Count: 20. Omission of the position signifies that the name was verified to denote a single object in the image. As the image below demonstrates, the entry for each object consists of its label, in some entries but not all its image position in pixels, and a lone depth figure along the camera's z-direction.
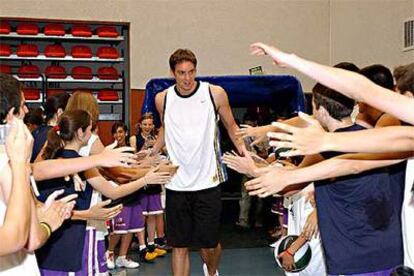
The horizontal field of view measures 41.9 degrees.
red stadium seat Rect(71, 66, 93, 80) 10.68
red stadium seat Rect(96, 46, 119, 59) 10.76
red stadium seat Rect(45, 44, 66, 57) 10.58
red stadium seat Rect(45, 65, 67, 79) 10.51
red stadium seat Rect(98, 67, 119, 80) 10.74
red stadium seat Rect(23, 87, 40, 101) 10.19
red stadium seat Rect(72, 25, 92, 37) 10.60
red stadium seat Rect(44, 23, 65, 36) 10.43
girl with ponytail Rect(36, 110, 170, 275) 3.27
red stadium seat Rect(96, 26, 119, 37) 10.69
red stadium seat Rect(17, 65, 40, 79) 10.40
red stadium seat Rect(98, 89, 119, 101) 10.64
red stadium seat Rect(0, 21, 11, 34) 10.30
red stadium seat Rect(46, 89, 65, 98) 10.27
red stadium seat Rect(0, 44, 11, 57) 10.35
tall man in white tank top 4.70
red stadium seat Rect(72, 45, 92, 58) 10.72
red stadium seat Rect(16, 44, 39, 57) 10.38
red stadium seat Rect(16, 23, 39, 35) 10.33
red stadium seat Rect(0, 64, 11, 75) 10.40
